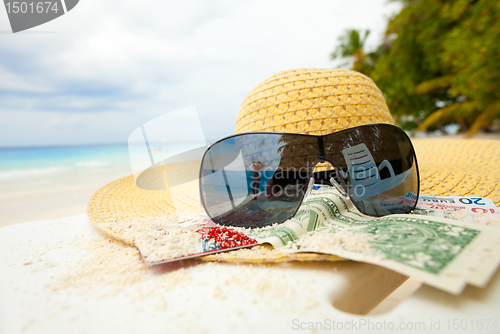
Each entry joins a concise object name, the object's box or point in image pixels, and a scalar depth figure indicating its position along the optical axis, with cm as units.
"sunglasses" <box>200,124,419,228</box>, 25
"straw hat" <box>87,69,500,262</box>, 27
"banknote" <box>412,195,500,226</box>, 22
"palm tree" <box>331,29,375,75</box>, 572
